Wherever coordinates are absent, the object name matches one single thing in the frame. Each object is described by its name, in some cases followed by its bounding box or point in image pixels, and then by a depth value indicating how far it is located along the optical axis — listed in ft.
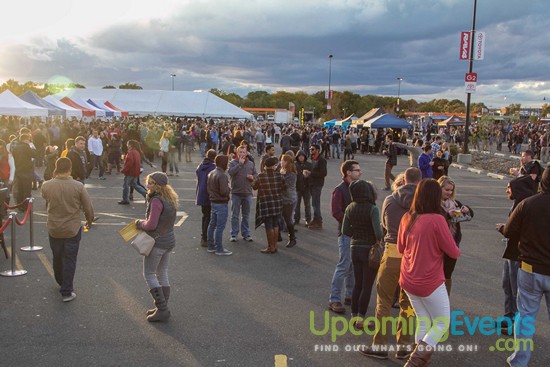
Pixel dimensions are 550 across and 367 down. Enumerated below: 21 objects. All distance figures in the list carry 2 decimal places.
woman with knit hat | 17.48
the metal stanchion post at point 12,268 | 22.35
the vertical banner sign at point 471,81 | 81.05
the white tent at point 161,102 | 142.82
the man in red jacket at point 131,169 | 39.70
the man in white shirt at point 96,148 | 54.34
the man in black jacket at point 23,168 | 35.76
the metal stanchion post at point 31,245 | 25.34
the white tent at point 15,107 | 69.97
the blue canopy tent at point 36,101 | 81.56
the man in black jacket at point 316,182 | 33.47
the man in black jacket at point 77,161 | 33.47
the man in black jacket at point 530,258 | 13.33
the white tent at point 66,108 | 92.45
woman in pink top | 12.93
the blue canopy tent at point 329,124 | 187.06
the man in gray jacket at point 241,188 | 28.96
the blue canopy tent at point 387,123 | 107.96
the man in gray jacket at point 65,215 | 19.45
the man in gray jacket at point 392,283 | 14.94
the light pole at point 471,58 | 81.46
